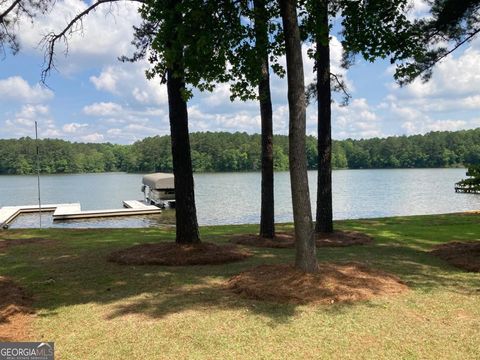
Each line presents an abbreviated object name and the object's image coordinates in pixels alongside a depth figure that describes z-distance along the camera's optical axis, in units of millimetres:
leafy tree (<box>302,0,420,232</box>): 8953
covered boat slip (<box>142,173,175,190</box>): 40291
